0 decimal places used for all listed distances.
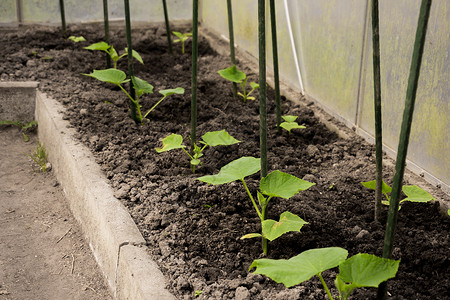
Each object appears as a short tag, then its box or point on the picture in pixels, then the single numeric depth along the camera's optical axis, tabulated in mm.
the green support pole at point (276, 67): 2561
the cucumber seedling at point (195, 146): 2303
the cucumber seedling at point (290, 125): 2730
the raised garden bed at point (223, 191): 1783
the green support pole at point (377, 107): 1784
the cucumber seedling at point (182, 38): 4273
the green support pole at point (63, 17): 4195
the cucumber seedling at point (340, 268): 1339
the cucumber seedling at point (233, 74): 3104
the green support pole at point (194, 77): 2381
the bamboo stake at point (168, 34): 3984
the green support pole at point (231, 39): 3195
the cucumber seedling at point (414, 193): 1967
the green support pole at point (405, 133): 1228
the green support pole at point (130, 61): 2770
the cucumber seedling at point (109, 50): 3367
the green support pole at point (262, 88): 1672
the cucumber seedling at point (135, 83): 2797
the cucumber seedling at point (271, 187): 1720
